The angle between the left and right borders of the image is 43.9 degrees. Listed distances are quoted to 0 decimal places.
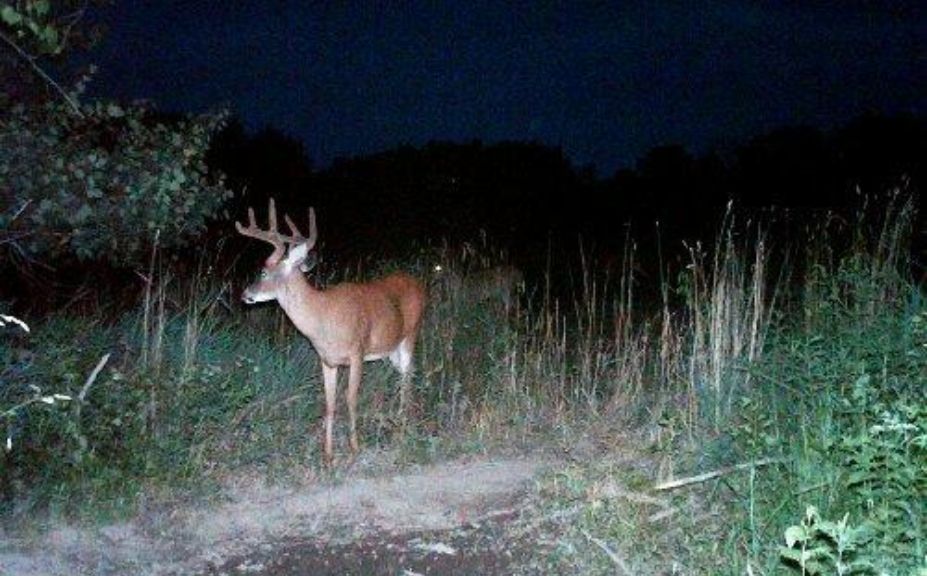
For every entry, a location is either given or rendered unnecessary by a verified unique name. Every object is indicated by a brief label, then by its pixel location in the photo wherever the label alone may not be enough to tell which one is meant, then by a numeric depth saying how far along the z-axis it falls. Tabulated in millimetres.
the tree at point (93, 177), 6594
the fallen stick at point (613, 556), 5555
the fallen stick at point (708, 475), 5742
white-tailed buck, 9172
